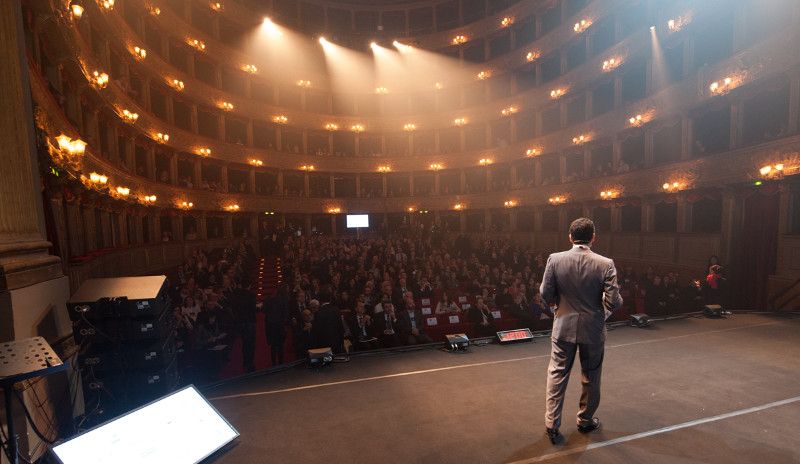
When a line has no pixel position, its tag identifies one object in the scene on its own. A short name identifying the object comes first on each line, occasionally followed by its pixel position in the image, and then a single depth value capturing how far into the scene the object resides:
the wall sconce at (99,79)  10.17
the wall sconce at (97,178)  9.91
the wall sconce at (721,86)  13.96
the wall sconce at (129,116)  13.45
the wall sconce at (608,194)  19.06
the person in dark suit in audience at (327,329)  6.27
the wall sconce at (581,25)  20.50
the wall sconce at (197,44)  20.78
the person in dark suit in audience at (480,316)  8.17
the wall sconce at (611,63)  18.91
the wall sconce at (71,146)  7.69
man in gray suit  3.33
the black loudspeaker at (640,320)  6.87
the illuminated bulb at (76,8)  7.60
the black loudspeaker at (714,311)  7.48
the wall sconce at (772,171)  12.02
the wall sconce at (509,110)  24.96
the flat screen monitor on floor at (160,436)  2.36
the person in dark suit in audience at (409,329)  7.39
